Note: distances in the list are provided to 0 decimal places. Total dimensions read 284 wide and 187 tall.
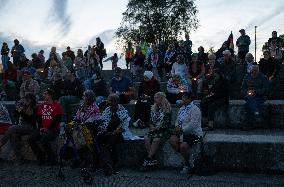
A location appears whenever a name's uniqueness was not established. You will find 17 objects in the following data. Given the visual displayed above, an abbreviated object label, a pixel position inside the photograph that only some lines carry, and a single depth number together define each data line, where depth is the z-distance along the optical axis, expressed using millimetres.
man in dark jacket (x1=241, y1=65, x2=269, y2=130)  10438
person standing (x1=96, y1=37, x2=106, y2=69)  19891
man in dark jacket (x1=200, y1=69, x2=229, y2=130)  10664
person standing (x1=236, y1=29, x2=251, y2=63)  16094
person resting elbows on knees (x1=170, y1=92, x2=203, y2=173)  8078
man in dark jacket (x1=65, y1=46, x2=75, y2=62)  20444
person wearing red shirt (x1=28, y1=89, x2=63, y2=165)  9359
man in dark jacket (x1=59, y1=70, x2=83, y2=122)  12633
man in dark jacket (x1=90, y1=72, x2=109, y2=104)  12789
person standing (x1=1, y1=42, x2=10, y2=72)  20188
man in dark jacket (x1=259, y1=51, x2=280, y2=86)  13141
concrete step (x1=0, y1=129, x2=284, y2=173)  7852
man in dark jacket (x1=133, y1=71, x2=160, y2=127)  11062
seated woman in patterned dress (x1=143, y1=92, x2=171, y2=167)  8391
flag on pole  17469
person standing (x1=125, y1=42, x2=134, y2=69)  21233
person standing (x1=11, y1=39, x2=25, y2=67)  20188
